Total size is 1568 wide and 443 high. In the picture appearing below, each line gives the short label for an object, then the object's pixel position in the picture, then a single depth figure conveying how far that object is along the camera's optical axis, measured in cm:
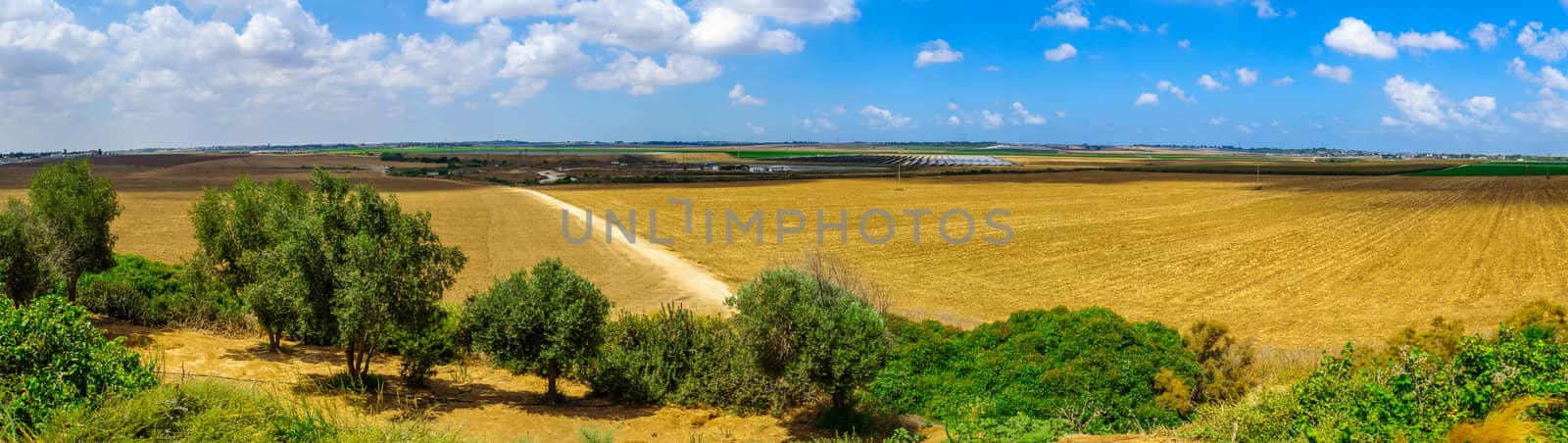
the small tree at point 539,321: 1722
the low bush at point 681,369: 1750
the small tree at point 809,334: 1548
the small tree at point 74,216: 2064
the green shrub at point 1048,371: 1435
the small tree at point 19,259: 1811
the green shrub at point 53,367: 840
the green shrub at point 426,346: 1798
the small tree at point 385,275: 1579
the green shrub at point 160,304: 2227
